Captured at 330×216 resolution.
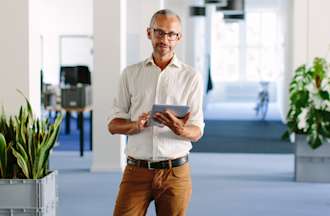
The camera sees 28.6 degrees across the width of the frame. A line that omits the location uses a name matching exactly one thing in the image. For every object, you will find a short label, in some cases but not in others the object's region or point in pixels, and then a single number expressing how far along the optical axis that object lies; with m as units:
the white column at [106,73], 7.79
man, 2.92
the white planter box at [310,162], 7.20
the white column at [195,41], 15.12
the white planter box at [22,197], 3.71
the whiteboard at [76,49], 16.53
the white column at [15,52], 4.21
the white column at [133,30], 15.12
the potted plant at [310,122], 7.17
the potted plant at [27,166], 3.72
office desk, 9.05
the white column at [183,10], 14.56
